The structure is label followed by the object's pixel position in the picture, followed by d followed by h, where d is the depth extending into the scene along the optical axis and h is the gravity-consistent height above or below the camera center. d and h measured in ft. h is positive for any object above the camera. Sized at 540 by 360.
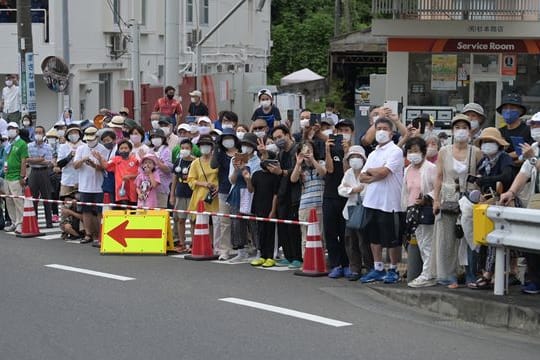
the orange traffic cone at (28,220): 55.77 -7.13
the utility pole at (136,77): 92.44 +0.96
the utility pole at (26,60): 85.76 +2.18
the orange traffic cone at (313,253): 43.60 -6.85
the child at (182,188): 50.44 -4.87
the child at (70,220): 55.31 -7.05
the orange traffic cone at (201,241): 48.11 -7.06
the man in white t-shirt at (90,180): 53.57 -4.75
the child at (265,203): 46.52 -5.08
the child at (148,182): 51.65 -4.65
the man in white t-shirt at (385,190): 40.78 -3.92
